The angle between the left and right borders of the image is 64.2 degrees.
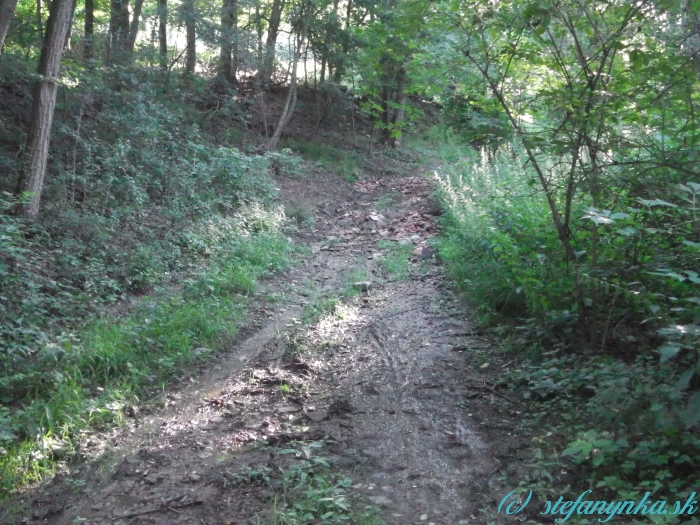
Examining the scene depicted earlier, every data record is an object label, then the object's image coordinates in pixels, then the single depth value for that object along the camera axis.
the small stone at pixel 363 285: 8.57
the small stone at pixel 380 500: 3.71
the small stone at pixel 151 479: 4.20
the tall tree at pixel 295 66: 16.46
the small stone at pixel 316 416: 4.92
